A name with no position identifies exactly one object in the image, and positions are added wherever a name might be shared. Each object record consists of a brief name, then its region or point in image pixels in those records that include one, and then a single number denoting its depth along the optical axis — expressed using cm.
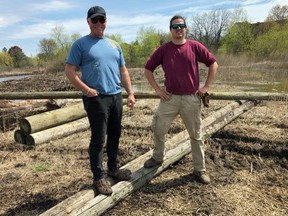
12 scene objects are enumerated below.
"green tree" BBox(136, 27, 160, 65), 4793
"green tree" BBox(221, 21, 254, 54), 3728
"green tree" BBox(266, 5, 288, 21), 5993
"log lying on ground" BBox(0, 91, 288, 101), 596
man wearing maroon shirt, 303
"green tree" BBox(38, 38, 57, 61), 6256
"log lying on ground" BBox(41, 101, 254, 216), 258
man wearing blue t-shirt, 263
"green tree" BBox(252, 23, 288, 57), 2668
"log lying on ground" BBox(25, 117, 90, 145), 503
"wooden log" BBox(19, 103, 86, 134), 508
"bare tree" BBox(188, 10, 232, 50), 5058
